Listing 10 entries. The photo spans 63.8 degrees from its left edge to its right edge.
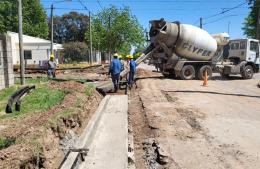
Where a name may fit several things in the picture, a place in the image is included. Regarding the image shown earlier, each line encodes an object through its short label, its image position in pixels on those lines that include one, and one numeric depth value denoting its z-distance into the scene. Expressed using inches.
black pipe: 218.6
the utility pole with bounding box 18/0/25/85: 360.7
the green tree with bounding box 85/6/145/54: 1057.7
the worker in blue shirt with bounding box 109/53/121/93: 353.8
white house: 967.2
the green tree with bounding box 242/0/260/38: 1227.2
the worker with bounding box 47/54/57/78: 446.8
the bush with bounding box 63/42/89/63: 1472.3
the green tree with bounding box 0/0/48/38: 1370.0
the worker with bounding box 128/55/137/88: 404.3
